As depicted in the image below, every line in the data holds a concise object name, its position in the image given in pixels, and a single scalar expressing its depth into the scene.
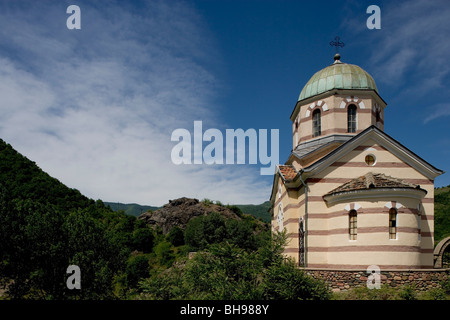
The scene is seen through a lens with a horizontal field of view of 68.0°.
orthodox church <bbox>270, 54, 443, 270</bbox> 16.58
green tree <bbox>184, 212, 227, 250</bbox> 49.97
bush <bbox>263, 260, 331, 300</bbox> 12.45
